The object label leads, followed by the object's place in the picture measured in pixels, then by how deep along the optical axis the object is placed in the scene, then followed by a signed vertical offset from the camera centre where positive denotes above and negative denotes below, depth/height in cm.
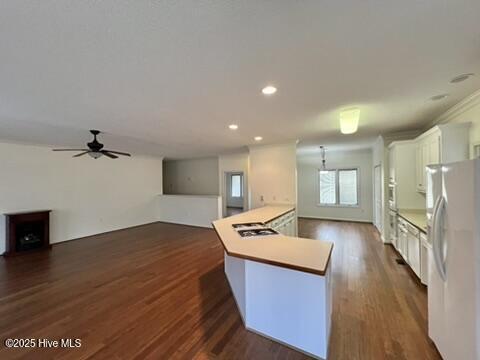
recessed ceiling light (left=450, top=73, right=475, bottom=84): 209 +102
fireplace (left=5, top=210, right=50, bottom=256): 471 -112
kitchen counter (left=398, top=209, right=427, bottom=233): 306 -62
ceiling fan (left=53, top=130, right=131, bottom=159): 381 +57
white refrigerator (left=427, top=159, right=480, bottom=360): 138 -58
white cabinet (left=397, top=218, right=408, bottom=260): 373 -104
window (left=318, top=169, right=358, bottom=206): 797 -24
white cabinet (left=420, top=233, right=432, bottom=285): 286 -109
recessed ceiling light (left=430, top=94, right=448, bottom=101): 263 +103
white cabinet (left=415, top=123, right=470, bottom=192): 286 +52
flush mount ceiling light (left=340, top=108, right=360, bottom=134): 299 +85
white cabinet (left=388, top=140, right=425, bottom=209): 411 +6
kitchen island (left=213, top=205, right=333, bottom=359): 183 -101
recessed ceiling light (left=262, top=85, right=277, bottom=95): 226 +98
